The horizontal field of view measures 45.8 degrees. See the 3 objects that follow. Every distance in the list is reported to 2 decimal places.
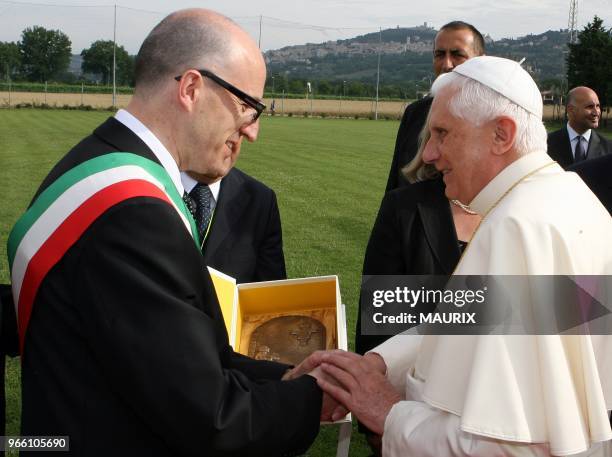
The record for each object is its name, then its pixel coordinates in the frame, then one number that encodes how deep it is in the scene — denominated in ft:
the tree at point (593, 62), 198.39
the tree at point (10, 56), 307.37
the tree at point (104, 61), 236.02
